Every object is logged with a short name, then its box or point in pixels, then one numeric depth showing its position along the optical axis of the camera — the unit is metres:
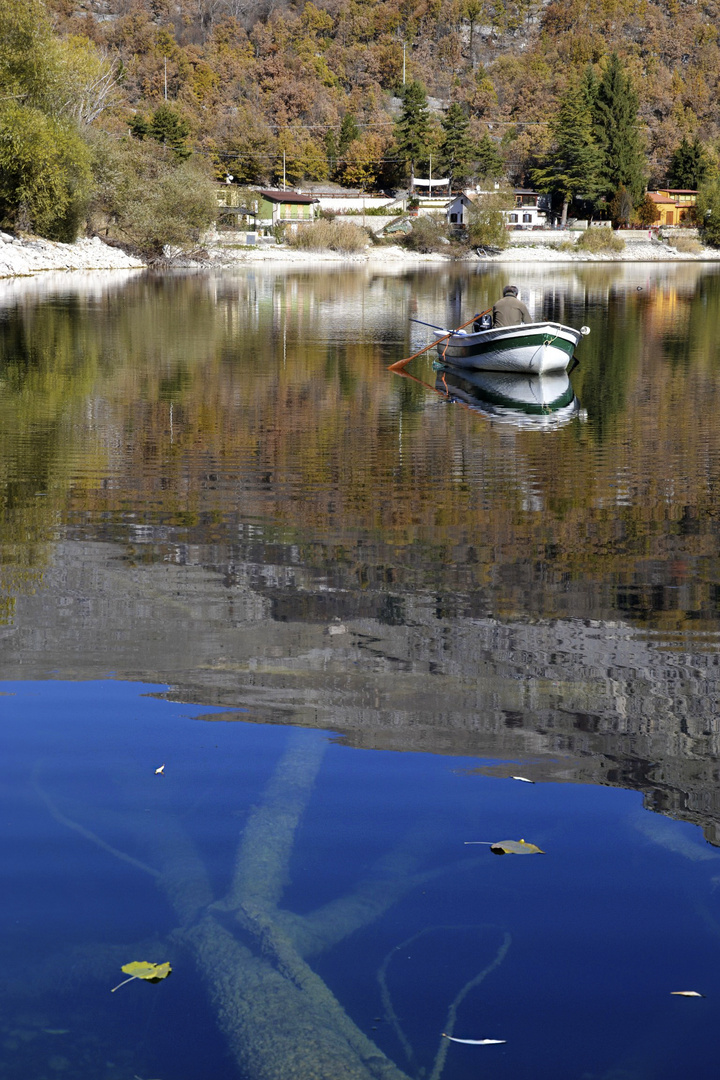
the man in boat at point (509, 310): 21.44
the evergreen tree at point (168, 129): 114.44
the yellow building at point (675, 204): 130.50
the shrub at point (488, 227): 105.31
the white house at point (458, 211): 111.69
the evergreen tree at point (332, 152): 155.00
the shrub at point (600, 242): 110.94
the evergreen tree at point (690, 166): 142.00
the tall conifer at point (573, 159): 121.88
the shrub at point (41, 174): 46.34
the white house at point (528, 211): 122.44
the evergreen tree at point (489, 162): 138.12
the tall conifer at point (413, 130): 140.12
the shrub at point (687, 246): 118.06
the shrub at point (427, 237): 107.56
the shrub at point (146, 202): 64.00
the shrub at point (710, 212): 121.06
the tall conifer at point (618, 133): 124.69
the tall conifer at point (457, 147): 137.38
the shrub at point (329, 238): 101.31
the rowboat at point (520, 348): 20.41
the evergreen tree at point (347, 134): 155.00
